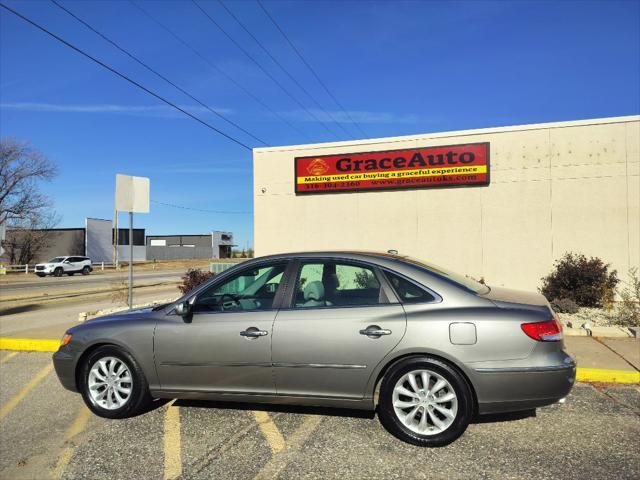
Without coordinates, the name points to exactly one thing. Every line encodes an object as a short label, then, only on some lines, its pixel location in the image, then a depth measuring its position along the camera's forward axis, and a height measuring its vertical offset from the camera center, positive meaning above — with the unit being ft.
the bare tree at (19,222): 150.00 +10.59
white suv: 120.16 -3.17
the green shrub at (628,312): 26.32 -3.49
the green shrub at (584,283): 32.68 -2.15
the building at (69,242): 156.76 +4.65
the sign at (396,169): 39.27 +7.47
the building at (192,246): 242.58 +4.70
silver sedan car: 11.65 -2.50
